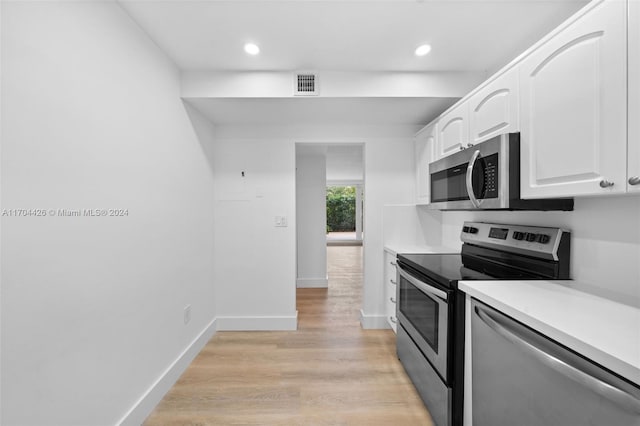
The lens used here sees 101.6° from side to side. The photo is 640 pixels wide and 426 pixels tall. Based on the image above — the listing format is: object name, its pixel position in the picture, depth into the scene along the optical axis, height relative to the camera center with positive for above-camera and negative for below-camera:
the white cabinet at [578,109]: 0.93 +0.42
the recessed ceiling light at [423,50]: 1.81 +1.14
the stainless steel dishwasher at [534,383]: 0.70 -0.56
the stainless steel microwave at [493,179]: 1.37 +0.18
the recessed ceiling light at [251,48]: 1.79 +1.13
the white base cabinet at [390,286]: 2.43 -0.76
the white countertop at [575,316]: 0.70 -0.37
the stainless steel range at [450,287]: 1.35 -0.45
